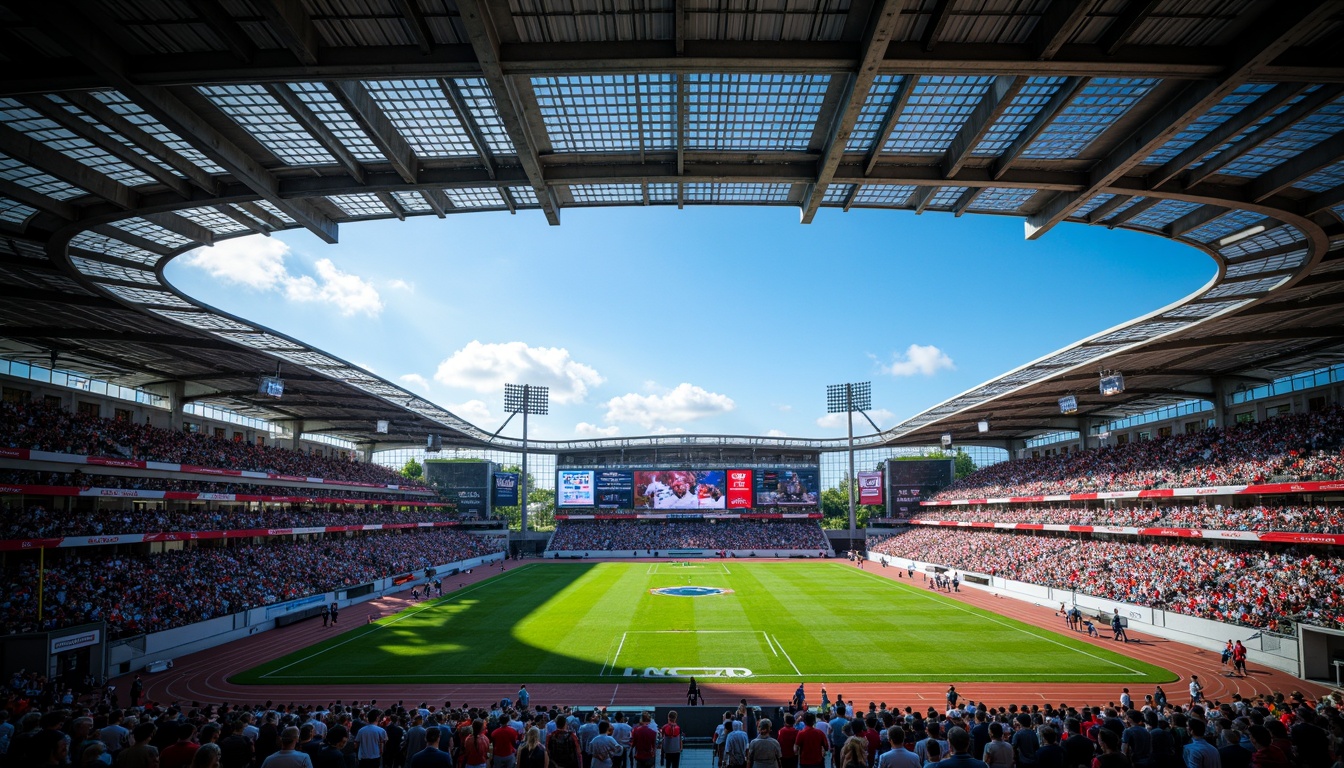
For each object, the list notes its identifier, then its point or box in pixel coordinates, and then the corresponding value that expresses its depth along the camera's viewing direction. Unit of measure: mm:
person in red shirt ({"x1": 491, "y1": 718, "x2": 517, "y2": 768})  9414
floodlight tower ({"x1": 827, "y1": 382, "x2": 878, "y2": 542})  85750
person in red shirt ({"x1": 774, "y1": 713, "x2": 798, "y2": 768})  9594
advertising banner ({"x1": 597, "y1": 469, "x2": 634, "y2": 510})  78375
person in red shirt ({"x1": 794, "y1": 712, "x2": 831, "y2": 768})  9172
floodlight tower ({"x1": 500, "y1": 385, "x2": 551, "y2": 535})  86312
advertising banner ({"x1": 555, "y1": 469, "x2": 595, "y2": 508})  78688
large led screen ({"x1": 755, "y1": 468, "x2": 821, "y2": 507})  78438
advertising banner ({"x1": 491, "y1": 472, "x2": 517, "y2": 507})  79375
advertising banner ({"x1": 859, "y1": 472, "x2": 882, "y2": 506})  78312
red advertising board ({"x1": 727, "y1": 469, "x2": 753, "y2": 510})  78188
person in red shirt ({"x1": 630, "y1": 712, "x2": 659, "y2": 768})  11805
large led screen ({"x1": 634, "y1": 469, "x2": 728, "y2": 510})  78000
